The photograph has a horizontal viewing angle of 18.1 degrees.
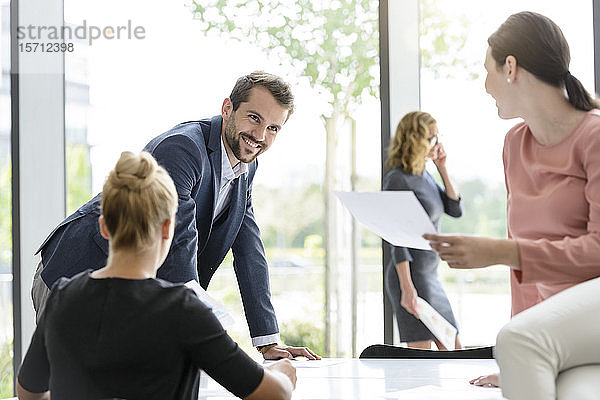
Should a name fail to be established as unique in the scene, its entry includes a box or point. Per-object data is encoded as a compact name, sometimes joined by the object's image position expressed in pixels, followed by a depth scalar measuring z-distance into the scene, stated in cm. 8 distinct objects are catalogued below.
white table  395
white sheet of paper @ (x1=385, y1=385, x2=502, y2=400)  391
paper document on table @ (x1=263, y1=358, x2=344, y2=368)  429
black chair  444
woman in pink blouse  391
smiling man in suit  424
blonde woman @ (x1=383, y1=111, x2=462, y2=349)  513
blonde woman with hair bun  363
